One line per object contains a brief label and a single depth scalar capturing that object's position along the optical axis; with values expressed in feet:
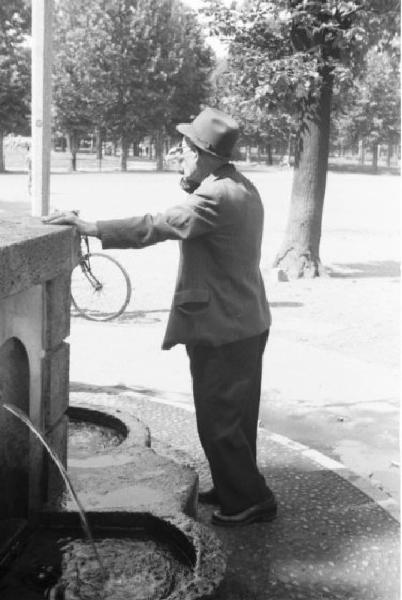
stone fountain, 10.57
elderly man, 12.67
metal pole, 22.56
